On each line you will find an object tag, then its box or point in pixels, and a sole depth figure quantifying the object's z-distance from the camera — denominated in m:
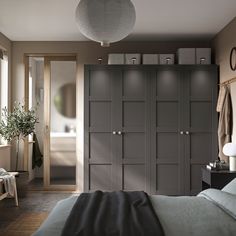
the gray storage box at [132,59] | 5.95
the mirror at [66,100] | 6.48
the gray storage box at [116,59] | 5.94
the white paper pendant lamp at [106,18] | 2.42
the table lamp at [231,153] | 4.58
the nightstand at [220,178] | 4.57
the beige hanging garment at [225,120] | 5.30
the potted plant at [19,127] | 5.69
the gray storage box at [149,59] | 5.95
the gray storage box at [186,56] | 5.95
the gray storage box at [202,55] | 5.97
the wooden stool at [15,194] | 4.94
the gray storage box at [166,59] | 5.96
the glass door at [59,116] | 6.47
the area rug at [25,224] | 4.04
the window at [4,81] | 6.17
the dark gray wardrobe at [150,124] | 5.88
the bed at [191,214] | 2.27
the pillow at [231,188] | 3.05
